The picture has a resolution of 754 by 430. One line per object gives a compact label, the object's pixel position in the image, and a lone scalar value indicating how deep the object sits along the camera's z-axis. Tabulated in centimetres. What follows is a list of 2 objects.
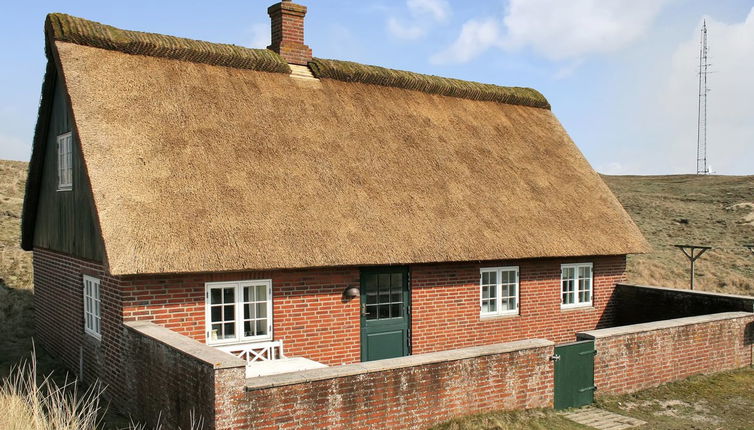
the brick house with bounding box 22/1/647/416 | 998
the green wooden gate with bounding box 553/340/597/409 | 999
